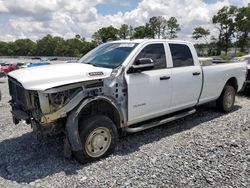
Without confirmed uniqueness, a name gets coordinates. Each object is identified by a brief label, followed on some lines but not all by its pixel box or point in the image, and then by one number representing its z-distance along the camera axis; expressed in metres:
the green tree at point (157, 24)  46.20
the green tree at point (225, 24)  38.11
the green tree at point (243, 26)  35.86
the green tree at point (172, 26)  47.10
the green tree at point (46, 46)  69.16
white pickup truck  2.90
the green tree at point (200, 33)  42.11
